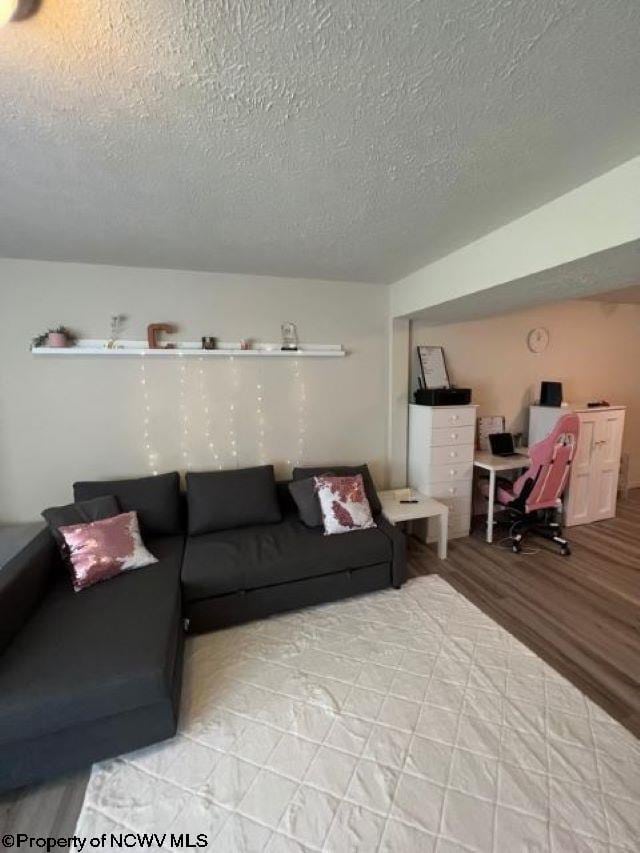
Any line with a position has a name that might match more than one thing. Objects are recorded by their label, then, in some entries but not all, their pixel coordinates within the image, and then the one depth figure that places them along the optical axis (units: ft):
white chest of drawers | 10.35
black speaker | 12.03
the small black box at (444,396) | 10.19
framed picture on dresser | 11.12
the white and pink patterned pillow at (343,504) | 8.29
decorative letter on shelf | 8.64
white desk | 10.40
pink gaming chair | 9.58
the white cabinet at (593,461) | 11.24
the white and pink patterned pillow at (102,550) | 6.42
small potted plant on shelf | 7.95
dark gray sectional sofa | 4.31
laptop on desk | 11.91
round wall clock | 12.44
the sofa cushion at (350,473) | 9.36
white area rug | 3.95
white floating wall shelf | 8.25
